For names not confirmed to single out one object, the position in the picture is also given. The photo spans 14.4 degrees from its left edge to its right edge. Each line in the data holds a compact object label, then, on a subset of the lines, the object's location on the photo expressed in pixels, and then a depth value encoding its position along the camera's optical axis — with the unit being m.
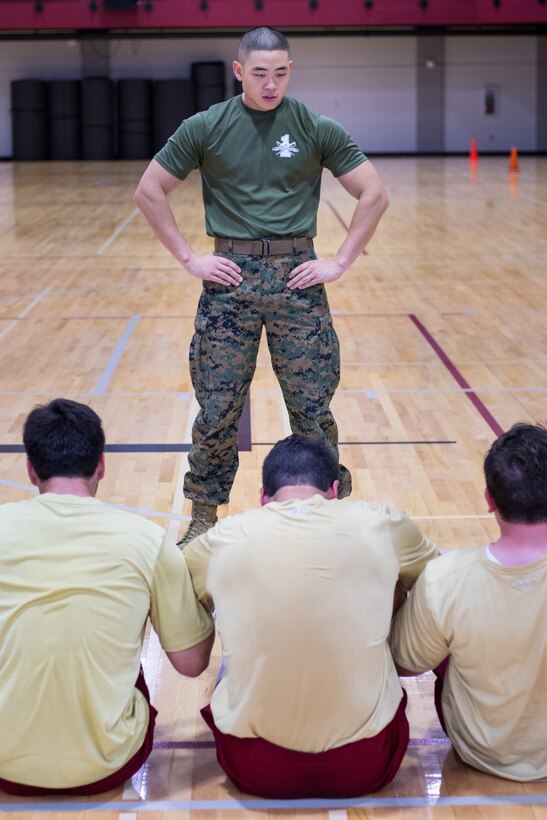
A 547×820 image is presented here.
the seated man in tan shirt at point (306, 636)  5.08
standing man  7.48
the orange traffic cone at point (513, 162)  42.39
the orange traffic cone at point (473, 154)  48.36
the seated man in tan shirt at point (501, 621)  5.12
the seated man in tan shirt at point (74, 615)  5.06
